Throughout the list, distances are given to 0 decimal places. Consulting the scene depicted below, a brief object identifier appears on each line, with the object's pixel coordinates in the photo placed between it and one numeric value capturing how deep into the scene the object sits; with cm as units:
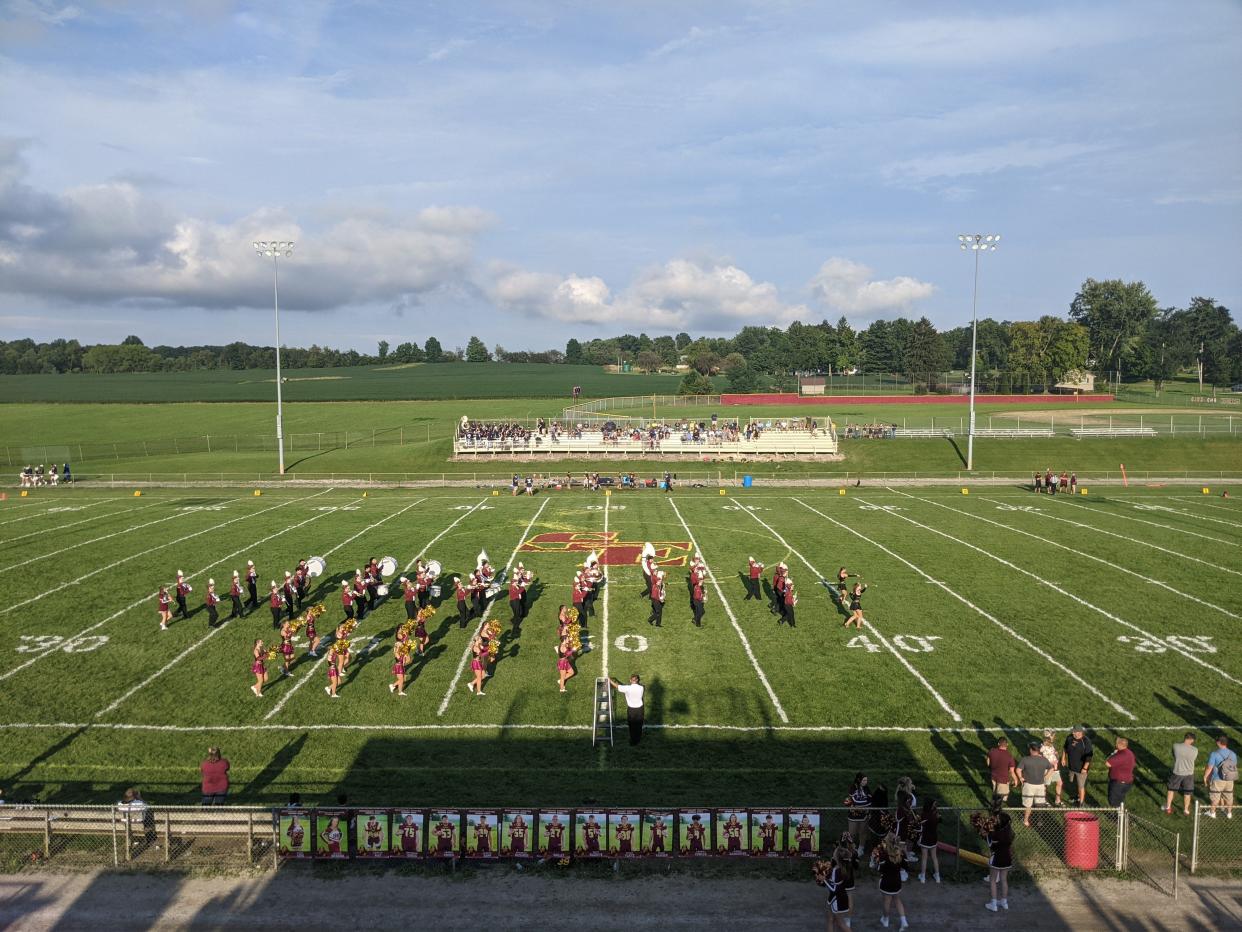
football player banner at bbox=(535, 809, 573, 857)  1104
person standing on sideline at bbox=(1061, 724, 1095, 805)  1261
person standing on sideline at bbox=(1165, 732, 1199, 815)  1205
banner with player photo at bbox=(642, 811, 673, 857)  1105
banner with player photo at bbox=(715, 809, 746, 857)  1106
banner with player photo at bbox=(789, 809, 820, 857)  1105
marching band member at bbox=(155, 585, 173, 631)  2039
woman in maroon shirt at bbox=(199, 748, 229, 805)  1224
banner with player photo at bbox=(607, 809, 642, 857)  1101
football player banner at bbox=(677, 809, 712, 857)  1107
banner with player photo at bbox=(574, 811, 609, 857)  1103
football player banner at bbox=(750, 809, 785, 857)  1105
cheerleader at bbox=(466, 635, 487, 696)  1659
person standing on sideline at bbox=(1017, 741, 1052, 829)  1172
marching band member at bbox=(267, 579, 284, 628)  2025
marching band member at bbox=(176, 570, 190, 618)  2111
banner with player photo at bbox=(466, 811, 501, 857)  1102
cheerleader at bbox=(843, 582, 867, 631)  2041
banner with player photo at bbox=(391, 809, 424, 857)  1101
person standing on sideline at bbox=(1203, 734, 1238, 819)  1193
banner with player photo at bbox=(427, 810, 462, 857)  1098
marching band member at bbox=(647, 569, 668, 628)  2048
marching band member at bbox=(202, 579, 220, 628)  2055
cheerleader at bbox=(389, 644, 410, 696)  1647
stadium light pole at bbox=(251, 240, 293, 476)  4738
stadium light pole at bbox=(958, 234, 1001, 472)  4841
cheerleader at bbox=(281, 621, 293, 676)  1734
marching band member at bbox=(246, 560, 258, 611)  2173
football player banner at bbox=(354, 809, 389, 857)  1103
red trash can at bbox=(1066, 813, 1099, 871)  1078
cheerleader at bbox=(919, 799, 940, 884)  1043
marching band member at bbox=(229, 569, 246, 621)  2148
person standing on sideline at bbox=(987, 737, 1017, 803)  1227
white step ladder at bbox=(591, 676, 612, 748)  1465
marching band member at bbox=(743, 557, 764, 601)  2277
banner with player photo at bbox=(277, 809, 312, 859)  1097
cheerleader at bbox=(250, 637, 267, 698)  1634
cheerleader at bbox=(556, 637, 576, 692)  1692
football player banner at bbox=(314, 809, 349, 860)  1103
